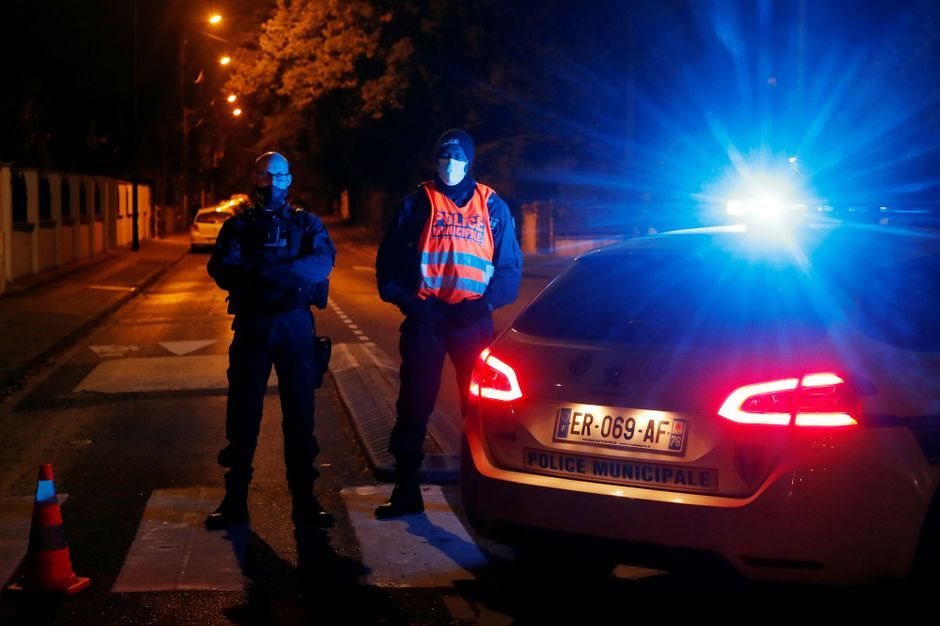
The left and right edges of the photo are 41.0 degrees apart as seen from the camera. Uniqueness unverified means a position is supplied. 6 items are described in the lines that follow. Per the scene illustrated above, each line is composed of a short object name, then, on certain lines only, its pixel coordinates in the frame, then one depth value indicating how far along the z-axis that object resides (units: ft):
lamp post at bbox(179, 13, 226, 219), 180.96
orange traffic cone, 16.63
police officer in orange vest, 20.38
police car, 13.66
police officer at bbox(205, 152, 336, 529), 20.39
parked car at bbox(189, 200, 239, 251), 131.75
